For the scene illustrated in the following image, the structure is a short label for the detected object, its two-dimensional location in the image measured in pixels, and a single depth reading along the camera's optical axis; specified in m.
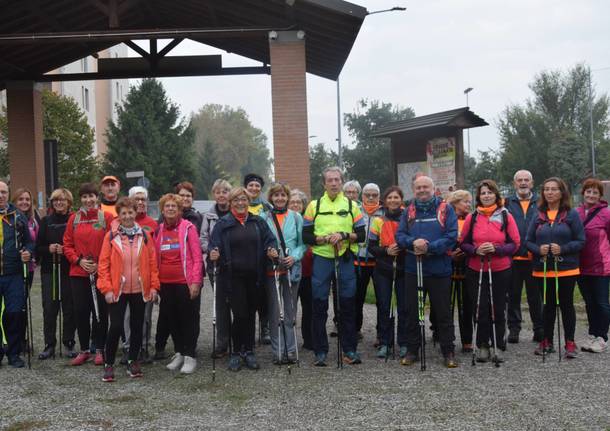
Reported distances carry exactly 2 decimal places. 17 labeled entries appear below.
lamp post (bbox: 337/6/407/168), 36.12
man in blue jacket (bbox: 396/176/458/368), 7.27
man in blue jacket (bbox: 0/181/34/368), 7.75
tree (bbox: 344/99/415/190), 36.50
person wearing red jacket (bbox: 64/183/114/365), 7.71
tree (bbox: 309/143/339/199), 31.40
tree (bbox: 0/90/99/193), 28.14
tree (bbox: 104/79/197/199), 46.38
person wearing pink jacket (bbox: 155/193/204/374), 7.41
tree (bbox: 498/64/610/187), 46.47
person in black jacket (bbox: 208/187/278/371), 7.36
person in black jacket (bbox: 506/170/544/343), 8.46
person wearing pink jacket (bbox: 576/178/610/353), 7.79
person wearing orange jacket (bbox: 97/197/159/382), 7.13
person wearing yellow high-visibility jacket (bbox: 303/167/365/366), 7.52
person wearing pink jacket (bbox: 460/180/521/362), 7.46
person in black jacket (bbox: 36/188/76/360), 8.05
